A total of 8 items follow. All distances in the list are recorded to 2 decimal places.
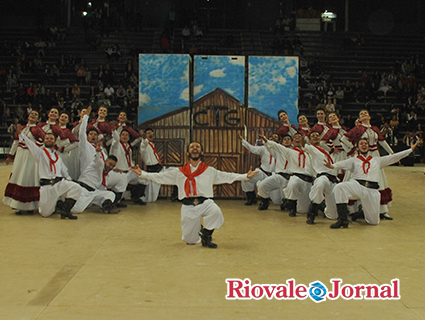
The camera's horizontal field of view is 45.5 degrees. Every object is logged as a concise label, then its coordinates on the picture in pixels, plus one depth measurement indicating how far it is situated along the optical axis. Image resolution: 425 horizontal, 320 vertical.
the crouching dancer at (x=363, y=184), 7.59
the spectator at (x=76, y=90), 20.61
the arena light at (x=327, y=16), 27.47
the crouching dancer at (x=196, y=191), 6.29
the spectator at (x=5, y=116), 20.14
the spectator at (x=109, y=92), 20.44
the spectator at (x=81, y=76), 21.45
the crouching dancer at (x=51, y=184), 7.96
